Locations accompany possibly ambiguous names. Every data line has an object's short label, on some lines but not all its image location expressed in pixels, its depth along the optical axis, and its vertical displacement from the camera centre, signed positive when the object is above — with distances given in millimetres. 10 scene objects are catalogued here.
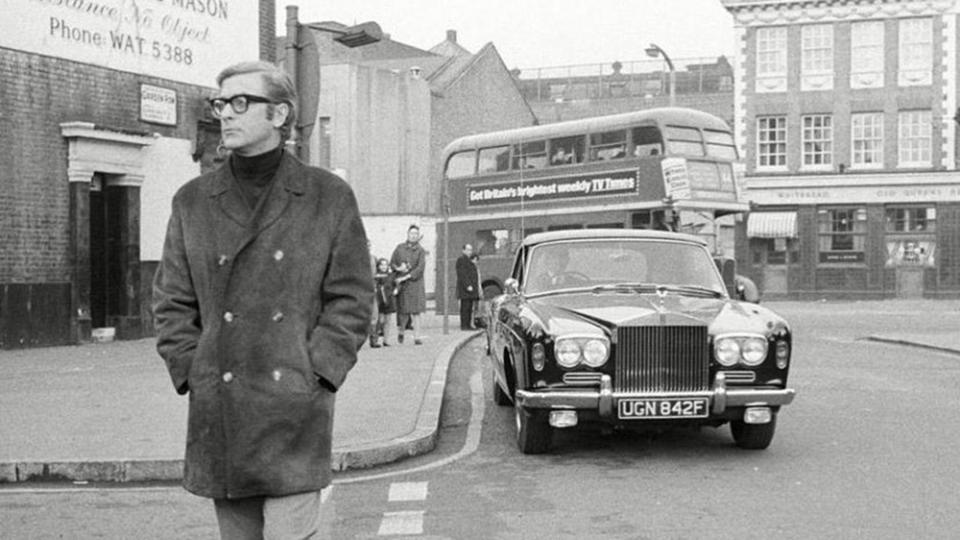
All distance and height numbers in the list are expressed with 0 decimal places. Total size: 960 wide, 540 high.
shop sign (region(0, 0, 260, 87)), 18469 +3697
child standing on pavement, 19031 -538
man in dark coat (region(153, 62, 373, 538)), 3463 -129
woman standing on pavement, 19453 -147
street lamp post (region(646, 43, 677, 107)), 39078 +6966
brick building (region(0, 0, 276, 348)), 18141 +1852
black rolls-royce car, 8273 -671
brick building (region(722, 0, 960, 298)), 43875 +4331
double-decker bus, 23562 +1709
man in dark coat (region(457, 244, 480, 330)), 23906 -349
